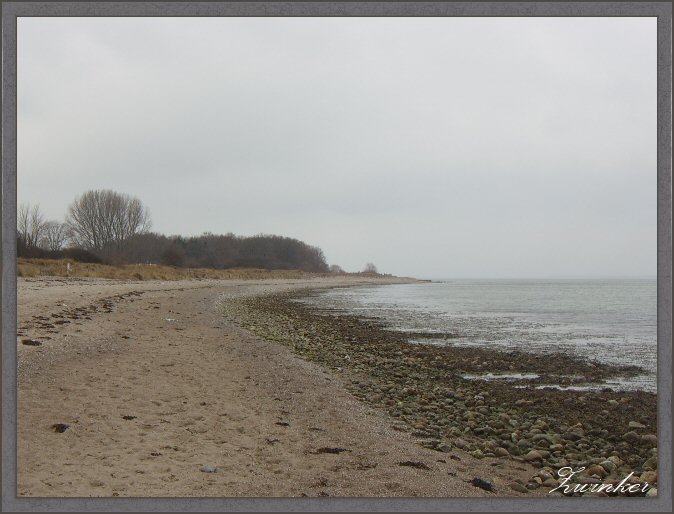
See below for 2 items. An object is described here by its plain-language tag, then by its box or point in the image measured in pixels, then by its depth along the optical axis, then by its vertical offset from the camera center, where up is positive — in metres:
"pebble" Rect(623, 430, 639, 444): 5.93 -2.12
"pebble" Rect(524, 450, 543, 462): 5.49 -2.15
